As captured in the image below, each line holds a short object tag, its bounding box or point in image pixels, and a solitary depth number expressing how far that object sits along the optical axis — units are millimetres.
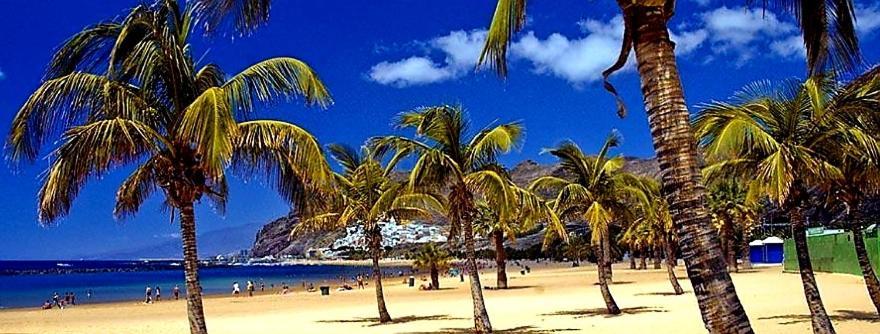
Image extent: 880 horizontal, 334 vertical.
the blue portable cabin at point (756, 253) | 65375
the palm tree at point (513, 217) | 17266
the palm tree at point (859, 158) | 12172
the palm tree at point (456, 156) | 16234
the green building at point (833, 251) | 34406
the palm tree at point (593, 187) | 20781
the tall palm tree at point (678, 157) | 5738
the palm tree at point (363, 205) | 21359
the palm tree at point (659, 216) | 21672
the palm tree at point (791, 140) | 12273
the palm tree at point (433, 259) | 48625
